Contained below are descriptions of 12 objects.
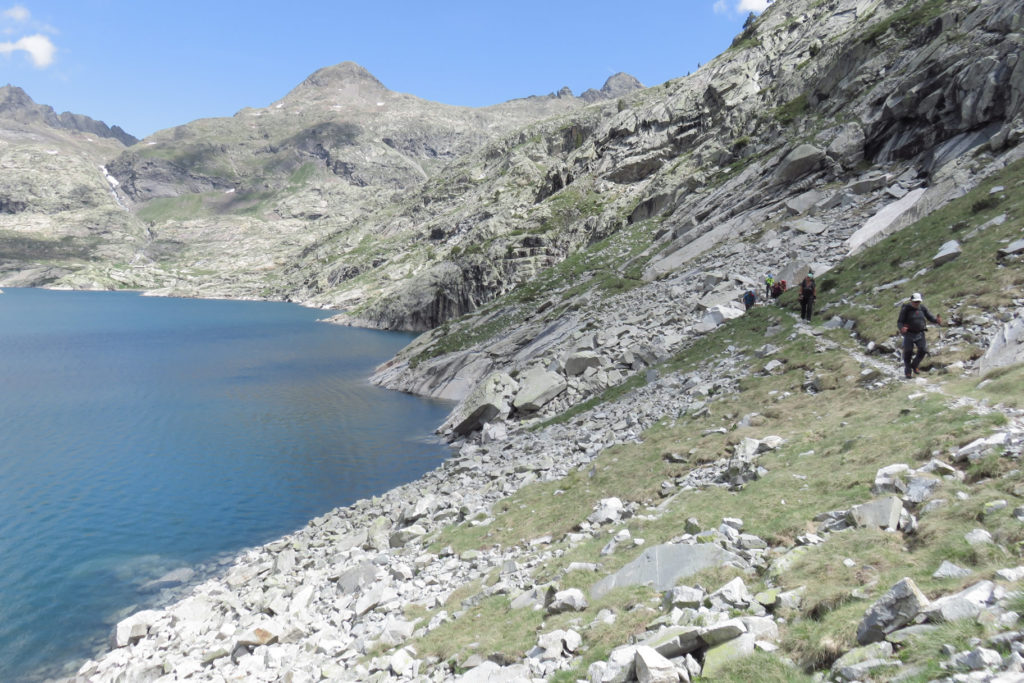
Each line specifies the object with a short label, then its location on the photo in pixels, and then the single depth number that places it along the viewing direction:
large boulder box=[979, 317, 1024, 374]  19.52
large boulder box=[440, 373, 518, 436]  51.97
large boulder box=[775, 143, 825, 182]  60.66
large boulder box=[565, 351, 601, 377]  48.94
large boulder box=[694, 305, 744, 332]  44.56
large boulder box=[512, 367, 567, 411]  48.62
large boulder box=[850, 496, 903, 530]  11.63
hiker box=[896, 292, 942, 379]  22.06
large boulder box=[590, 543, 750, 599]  12.97
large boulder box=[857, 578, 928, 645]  7.84
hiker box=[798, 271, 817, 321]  35.42
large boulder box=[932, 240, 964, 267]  30.39
